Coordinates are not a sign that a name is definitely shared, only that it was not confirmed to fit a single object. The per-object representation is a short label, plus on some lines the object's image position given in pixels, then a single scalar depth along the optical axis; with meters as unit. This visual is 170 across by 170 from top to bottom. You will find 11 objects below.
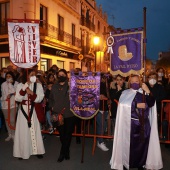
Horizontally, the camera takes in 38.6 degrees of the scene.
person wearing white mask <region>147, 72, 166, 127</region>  5.79
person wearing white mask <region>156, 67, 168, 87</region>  7.50
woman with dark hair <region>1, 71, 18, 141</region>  6.75
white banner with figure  5.20
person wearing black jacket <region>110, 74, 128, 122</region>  5.92
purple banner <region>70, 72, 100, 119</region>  5.01
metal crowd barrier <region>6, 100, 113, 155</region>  5.90
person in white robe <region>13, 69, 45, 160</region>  5.18
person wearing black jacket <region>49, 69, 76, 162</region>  5.11
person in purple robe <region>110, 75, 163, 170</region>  4.40
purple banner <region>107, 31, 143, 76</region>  4.69
